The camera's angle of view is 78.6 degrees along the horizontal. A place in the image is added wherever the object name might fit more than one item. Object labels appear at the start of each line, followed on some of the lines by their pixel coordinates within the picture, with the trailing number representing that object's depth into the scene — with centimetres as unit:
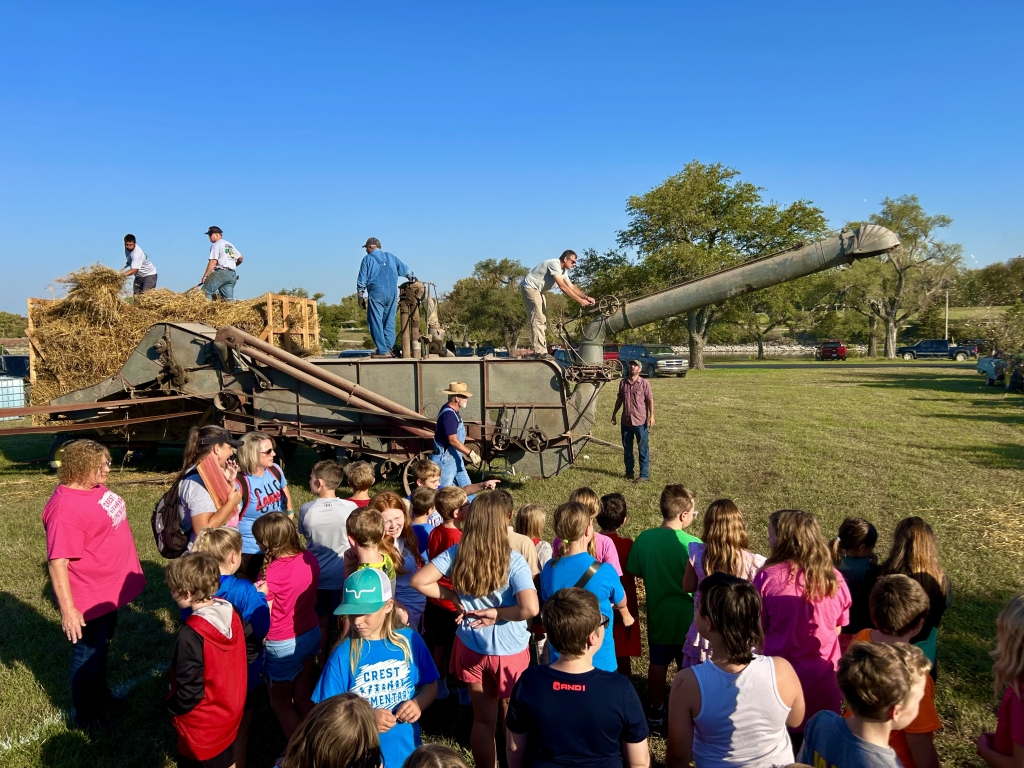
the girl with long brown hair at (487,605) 303
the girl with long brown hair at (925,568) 313
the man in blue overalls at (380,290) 897
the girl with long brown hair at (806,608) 300
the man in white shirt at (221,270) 1028
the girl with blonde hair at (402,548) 367
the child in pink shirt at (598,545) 368
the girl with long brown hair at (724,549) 329
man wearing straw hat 673
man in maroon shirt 912
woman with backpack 404
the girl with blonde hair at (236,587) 319
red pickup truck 4538
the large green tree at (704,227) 3681
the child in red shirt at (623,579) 378
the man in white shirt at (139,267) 1031
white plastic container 1606
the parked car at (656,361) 2980
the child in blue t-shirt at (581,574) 321
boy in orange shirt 249
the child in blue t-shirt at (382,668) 250
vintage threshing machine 850
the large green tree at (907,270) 4778
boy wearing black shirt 225
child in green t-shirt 364
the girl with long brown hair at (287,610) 336
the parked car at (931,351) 4550
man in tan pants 870
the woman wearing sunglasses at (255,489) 438
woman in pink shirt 350
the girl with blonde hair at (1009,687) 206
